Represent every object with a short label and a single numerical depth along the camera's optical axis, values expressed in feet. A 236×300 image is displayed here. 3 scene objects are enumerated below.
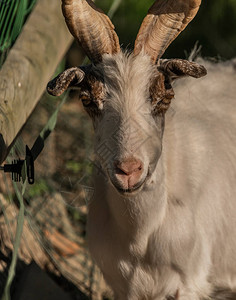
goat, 24.25
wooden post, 24.73
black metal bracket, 25.40
